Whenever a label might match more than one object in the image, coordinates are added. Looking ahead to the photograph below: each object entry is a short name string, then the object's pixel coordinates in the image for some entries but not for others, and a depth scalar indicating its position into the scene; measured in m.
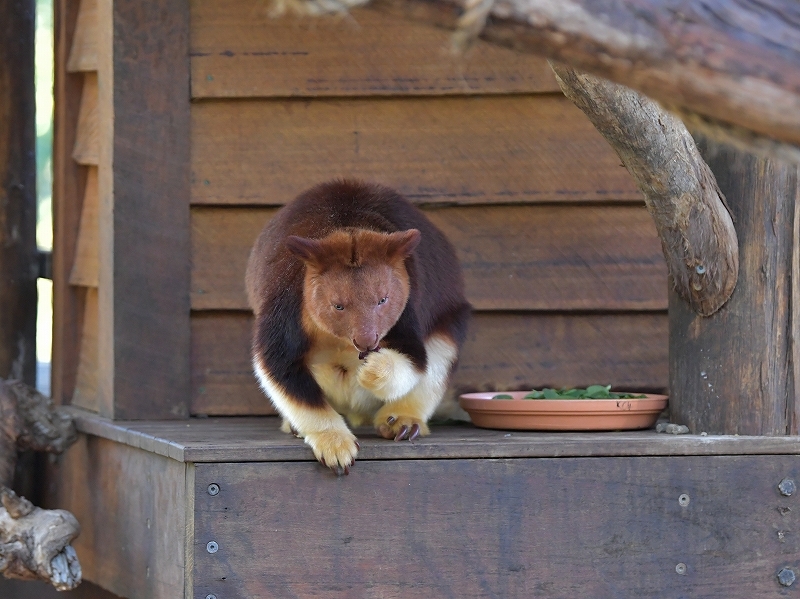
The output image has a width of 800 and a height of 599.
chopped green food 7.07
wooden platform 5.79
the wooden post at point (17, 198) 8.47
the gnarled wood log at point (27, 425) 7.54
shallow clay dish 6.53
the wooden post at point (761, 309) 6.16
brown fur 5.79
